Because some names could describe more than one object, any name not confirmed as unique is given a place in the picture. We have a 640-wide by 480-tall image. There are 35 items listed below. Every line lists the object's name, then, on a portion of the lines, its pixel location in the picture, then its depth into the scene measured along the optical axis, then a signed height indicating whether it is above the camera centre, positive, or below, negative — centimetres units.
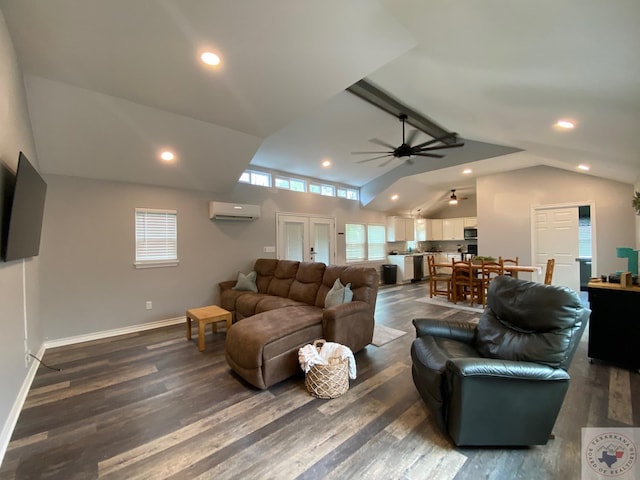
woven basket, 237 -121
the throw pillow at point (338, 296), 330 -67
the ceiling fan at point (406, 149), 450 +153
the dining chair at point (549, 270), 486 -56
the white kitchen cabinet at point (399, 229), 894 +39
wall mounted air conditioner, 494 +59
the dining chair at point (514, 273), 549 -69
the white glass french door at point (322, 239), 688 +7
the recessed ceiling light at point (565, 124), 290 +126
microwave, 901 +22
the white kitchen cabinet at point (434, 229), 1019 +42
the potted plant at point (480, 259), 557 -40
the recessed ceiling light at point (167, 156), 391 +128
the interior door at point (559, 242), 584 -7
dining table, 501 -55
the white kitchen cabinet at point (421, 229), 983 +41
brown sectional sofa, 257 -88
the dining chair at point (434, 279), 609 -87
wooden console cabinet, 271 -88
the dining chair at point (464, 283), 556 -91
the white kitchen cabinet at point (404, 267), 856 -83
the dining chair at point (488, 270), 513 -58
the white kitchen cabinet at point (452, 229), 955 +41
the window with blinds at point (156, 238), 438 +9
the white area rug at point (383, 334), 367 -135
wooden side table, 341 -96
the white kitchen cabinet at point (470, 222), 921 +62
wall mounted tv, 189 +24
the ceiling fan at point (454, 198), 892 +144
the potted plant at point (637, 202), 283 +37
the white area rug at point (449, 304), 526 -134
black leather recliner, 168 -89
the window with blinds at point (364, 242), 783 -3
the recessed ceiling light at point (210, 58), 239 +166
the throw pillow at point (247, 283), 487 -73
